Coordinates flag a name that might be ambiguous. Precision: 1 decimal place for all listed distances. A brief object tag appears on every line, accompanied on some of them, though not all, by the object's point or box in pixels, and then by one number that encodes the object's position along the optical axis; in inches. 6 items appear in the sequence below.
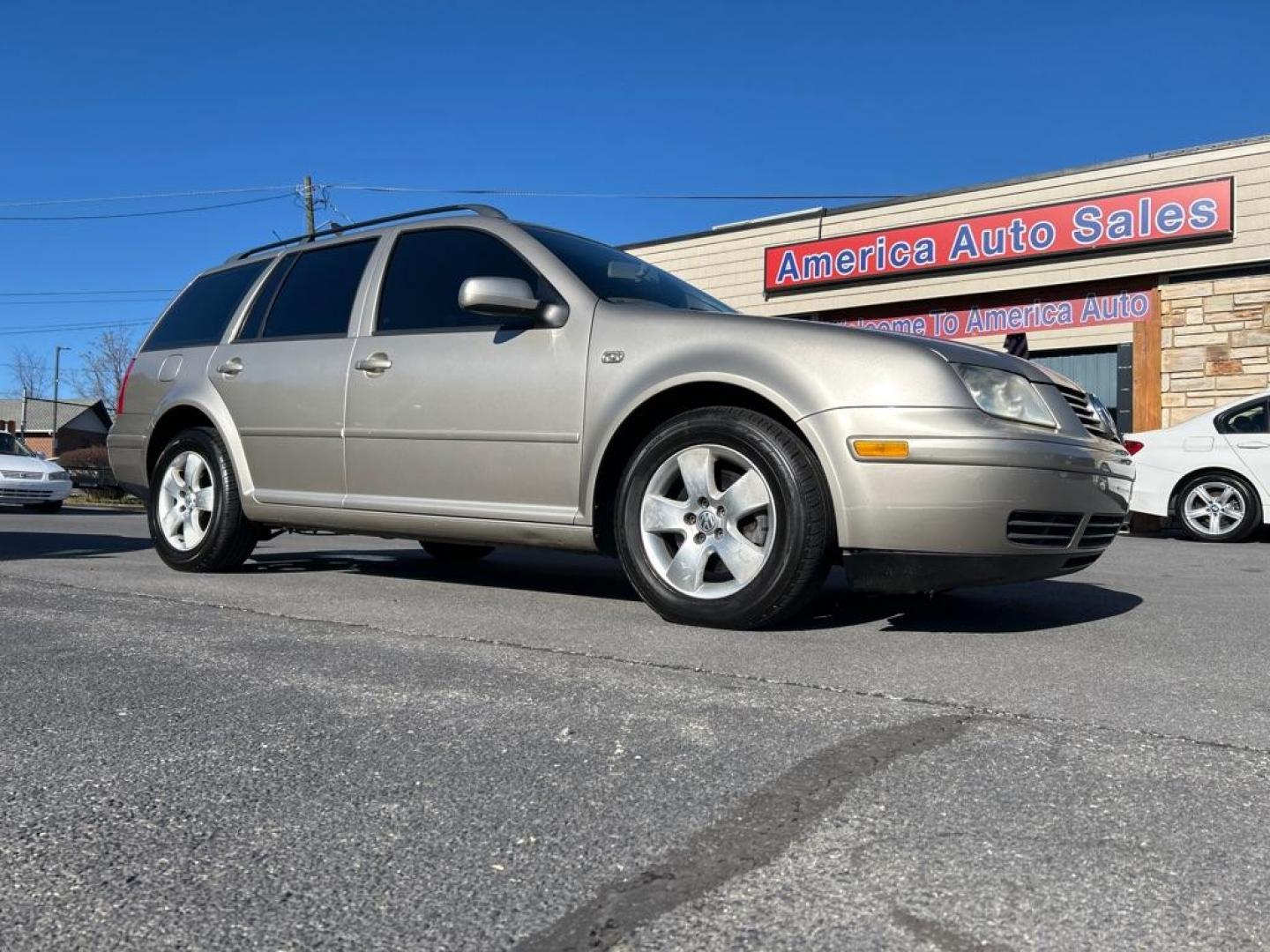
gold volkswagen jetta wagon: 134.9
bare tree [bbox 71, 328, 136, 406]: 2469.2
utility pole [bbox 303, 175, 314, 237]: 1138.7
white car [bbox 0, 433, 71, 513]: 613.0
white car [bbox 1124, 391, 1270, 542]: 381.4
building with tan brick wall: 553.6
